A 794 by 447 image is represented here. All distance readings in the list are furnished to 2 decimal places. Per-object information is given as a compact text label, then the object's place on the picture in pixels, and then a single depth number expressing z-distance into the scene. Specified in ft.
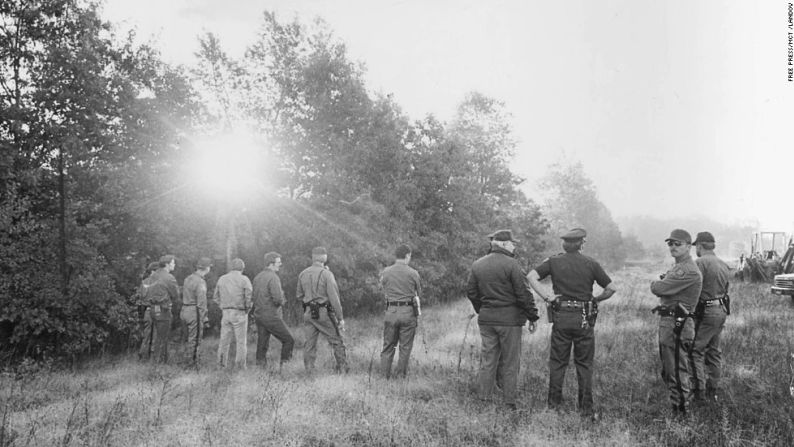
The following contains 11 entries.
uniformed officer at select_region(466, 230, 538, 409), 18.67
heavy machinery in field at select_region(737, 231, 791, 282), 71.46
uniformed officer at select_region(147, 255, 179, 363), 29.01
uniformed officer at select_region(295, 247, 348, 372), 24.70
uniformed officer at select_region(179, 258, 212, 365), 28.58
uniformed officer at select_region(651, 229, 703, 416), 18.12
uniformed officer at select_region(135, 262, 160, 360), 31.07
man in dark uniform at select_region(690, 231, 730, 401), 19.21
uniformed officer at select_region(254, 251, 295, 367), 26.55
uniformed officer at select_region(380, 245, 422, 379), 23.35
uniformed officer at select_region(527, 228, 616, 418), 18.07
